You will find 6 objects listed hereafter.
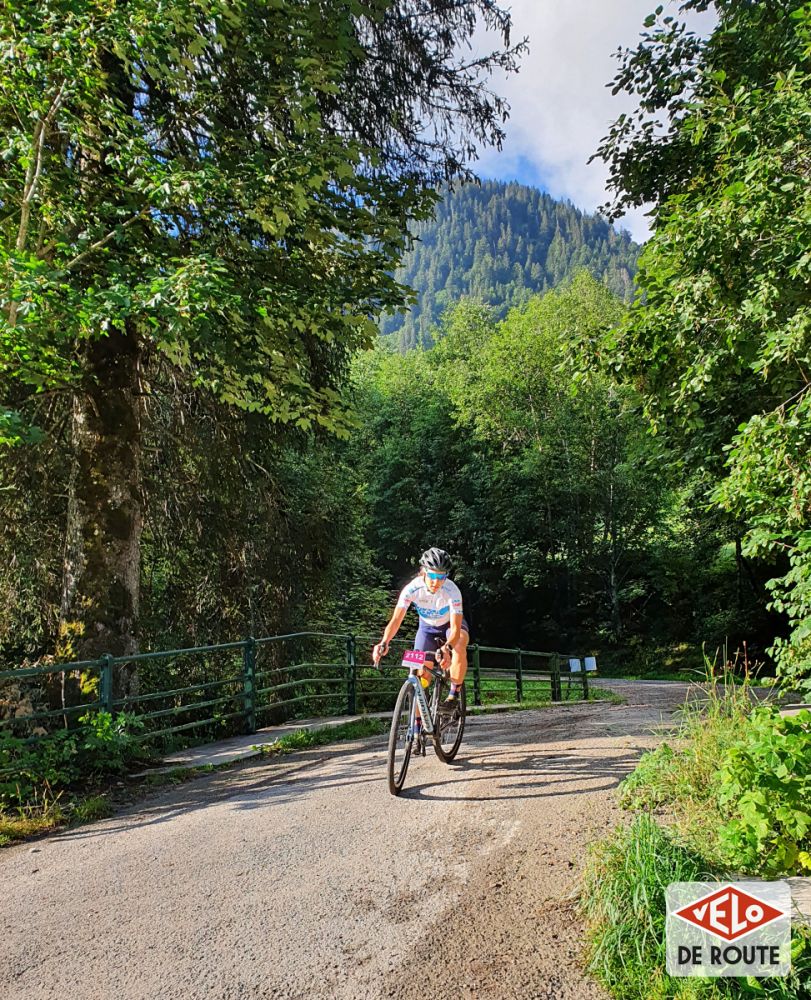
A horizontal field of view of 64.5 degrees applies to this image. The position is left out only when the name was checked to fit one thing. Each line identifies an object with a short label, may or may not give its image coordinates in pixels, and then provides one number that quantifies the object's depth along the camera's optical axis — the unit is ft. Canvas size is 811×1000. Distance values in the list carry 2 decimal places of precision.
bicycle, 17.35
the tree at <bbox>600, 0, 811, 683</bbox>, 17.74
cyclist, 18.30
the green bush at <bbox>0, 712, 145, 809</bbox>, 17.43
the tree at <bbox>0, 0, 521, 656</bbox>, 16.53
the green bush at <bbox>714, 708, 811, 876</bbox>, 10.27
